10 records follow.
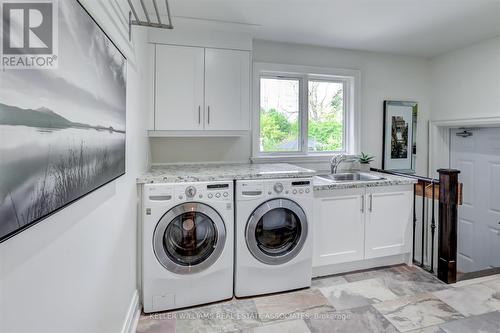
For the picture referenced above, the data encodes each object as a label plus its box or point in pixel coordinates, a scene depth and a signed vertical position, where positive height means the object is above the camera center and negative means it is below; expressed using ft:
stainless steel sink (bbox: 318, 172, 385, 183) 10.11 -0.63
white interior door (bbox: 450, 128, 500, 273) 10.48 -1.49
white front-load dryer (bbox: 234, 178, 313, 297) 7.29 -2.13
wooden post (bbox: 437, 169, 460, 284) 7.98 -1.84
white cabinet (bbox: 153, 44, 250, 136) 8.23 +2.14
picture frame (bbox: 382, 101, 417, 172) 11.68 +1.07
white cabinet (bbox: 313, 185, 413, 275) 8.31 -2.03
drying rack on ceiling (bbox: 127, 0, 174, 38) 5.31 +3.63
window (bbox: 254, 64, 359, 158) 10.50 +1.85
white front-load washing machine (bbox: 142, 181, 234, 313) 6.66 -2.16
